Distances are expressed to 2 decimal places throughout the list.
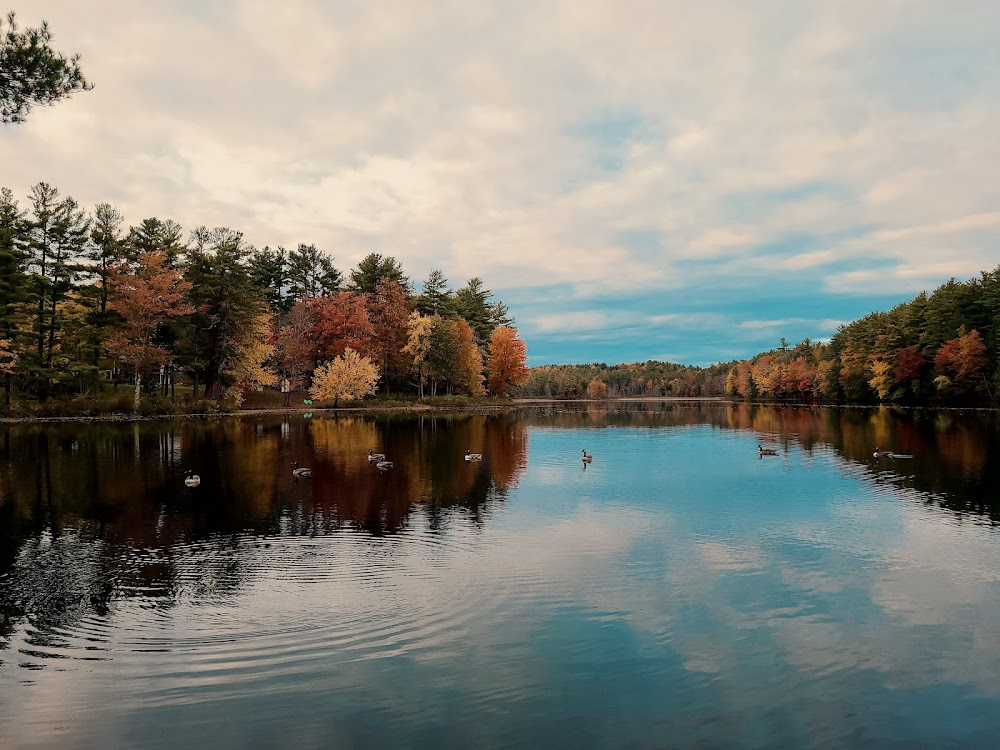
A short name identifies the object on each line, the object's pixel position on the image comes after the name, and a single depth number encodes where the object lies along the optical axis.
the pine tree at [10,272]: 53.59
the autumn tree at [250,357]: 73.81
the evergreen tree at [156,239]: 71.56
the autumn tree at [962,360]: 81.50
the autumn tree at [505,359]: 110.12
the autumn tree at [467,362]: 97.32
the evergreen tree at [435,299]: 110.88
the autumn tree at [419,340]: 90.06
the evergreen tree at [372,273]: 103.62
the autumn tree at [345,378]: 82.06
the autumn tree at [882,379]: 98.12
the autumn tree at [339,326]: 85.94
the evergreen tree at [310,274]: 102.38
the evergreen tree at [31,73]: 17.42
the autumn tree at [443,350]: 90.88
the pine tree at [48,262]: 58.38
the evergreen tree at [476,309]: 118.94
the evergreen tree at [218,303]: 71.50
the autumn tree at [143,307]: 61.22
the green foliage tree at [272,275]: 102.25
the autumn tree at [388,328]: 93.44
